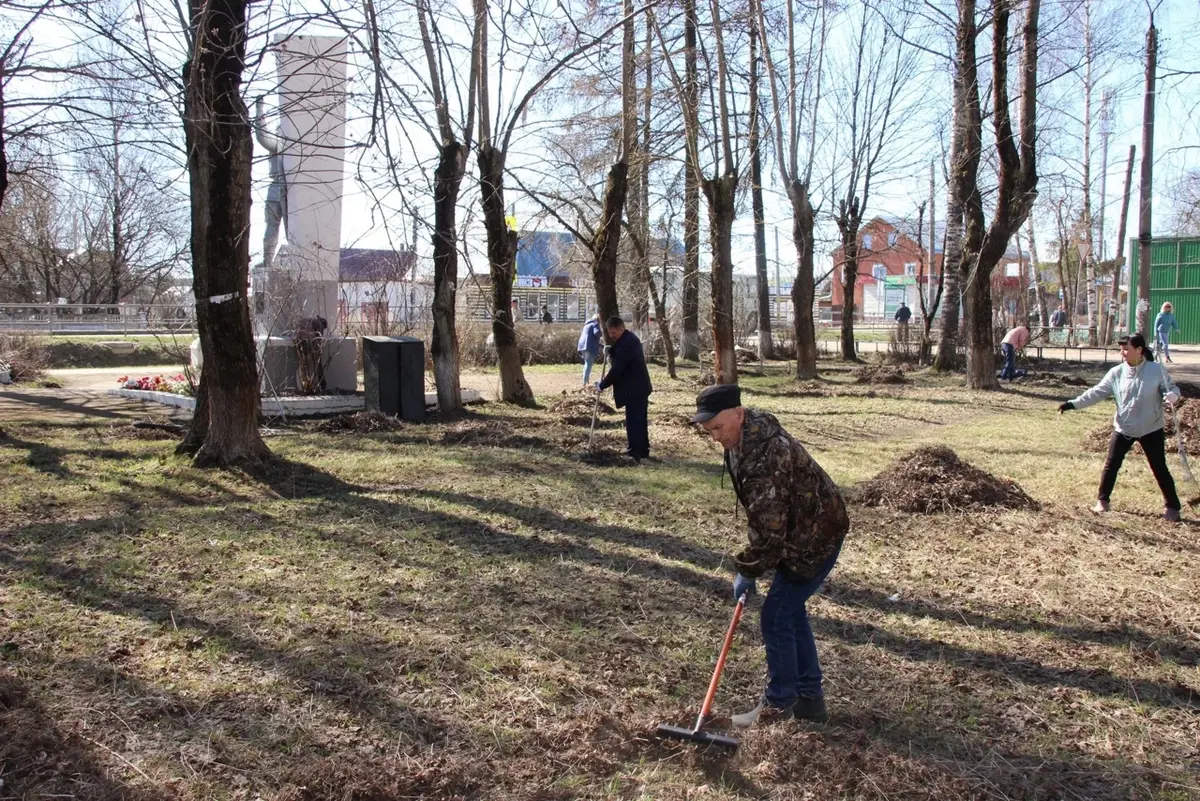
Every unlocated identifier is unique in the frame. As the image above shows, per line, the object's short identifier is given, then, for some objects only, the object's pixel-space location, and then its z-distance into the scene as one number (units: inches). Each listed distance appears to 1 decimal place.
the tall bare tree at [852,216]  1127.6
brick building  1316.4
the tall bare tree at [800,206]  723.4
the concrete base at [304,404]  530.6
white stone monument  575.2
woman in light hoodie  292.5
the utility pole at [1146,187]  651.5
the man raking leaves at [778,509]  147.6
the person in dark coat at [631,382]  400.2
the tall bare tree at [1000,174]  647.1
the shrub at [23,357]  748.6
